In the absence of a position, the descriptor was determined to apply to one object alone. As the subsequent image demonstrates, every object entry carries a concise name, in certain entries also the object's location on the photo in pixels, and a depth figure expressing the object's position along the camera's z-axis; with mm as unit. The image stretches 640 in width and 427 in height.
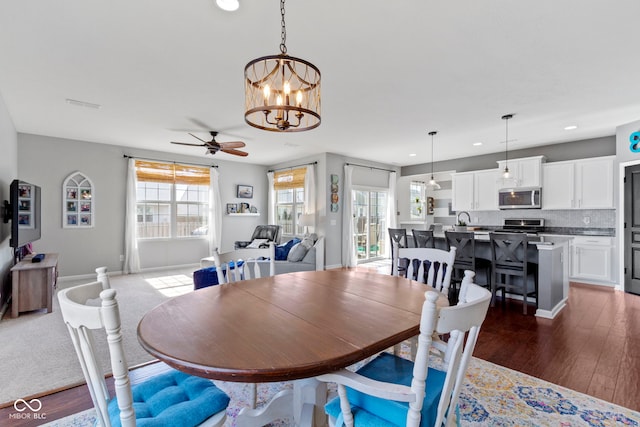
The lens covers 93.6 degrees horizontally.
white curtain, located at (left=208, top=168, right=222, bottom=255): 7078
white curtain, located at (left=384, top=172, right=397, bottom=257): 7953
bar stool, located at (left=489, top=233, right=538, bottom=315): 3654
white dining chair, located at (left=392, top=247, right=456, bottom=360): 2123
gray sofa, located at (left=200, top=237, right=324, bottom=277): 4086
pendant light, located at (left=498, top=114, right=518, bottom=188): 5904
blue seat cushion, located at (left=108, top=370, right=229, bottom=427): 1090
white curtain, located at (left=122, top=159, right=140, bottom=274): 5977
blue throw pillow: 4867
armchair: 6840
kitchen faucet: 7078
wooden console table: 3535
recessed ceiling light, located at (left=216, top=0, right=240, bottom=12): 1910
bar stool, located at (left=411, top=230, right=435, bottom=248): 4467
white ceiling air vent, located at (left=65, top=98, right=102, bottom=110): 3596
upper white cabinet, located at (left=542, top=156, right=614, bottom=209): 5062
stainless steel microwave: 5781
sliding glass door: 7512
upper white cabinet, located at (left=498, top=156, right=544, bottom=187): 5707
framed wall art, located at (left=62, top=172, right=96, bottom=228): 5457
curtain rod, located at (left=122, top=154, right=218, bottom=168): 6027
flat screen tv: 3447
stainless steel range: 5980
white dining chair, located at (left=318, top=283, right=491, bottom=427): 939
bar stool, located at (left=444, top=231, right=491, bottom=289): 4051
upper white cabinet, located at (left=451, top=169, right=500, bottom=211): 6399
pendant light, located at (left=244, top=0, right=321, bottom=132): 1529
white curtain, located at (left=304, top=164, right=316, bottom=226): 6832
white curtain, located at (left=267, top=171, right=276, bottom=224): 8012
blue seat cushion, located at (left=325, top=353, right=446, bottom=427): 1122
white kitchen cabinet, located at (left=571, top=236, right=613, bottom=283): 5004
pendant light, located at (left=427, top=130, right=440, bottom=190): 4918
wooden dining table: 985
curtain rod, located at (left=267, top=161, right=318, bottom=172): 6891
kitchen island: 3562
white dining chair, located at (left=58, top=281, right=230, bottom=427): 883
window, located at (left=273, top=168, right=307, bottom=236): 7352
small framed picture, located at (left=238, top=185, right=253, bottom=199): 7688
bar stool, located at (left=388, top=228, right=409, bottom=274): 4805
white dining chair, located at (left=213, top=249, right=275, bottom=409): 1905
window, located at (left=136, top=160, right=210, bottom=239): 6332
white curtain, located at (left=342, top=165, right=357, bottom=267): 6988
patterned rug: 1812
